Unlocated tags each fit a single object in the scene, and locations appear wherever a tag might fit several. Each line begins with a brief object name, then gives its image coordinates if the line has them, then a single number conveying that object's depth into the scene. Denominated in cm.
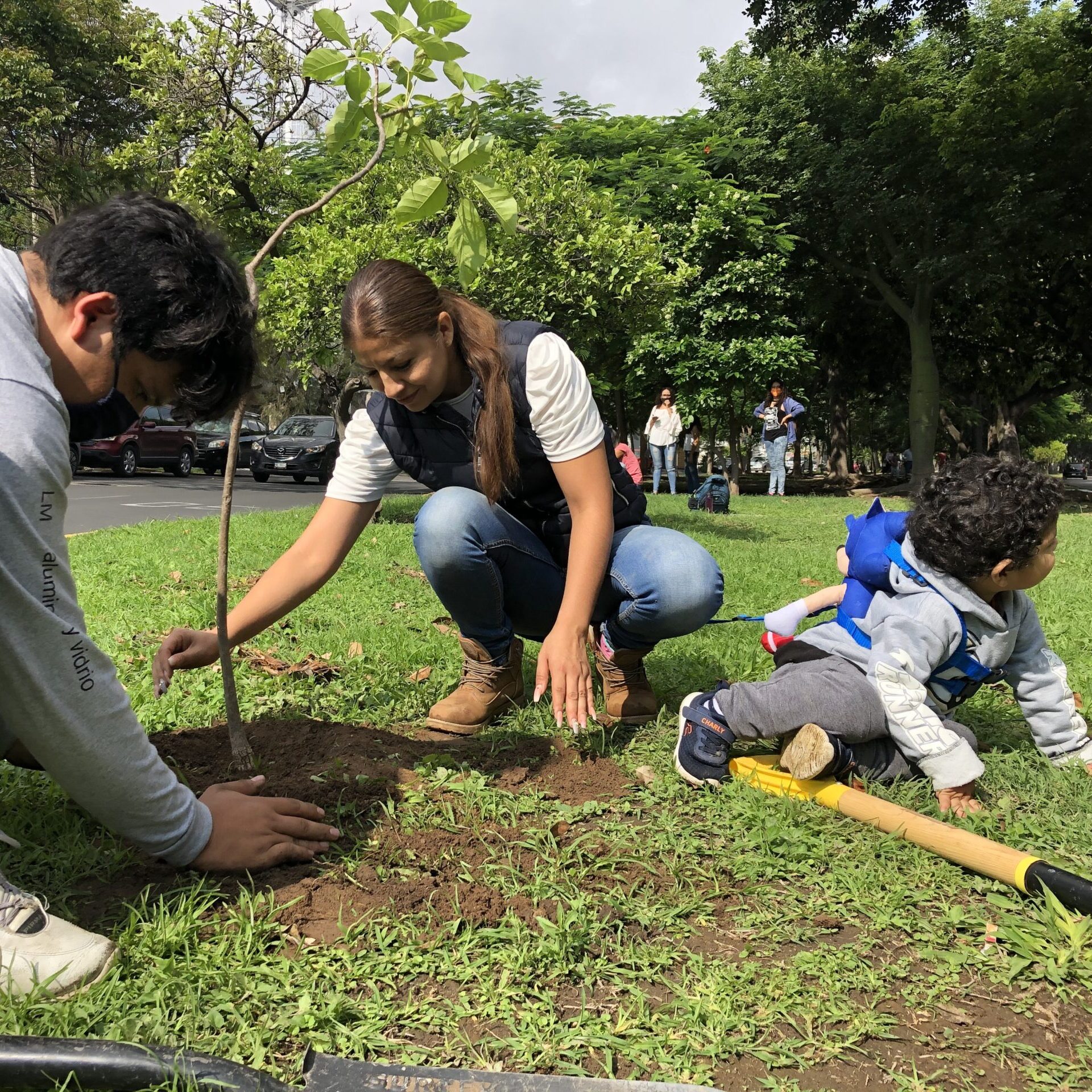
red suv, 1923
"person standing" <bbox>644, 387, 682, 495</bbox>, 1603
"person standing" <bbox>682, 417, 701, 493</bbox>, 1644
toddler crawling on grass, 249
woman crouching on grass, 250
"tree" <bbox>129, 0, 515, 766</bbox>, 196
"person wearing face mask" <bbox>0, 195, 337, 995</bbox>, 150
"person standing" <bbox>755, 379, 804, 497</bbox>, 1587
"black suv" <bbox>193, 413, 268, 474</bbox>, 2228
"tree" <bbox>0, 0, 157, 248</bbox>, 1777
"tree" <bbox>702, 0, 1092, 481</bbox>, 1466
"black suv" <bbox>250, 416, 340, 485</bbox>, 1917
